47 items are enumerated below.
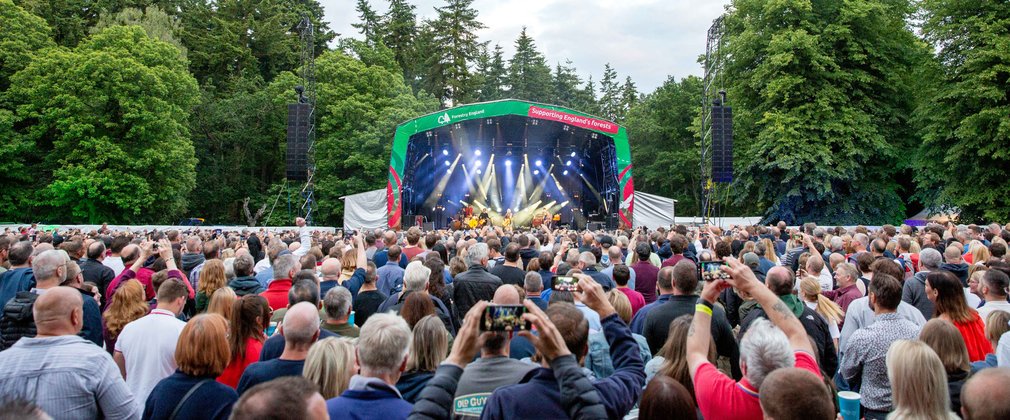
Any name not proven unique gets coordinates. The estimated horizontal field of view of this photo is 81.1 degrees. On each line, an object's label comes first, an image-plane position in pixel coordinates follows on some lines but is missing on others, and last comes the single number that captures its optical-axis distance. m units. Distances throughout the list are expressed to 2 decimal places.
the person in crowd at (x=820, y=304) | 4.42
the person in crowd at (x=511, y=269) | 5.83
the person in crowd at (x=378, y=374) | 2.21
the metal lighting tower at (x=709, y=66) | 18.98
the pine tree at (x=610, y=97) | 54.38
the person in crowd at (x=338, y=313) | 3.52
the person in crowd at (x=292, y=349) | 2.76
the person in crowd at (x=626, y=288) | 4.93
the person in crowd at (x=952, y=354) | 2.77
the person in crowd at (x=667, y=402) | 2.14
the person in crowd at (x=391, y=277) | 5.70
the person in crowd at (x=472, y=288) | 5.18
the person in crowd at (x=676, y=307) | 3.69
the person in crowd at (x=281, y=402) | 1.57
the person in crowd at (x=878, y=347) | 3.23
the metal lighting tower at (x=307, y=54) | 20.03
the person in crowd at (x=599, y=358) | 3.07
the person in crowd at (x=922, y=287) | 4.84
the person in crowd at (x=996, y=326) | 3.40
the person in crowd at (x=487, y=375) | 2.22
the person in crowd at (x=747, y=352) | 2.19
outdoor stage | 19.77
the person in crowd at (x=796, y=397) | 1.81
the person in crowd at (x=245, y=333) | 3.28
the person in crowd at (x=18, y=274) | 4.95
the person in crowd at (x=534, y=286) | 4.43
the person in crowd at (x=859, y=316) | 4.09
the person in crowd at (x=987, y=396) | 1.77
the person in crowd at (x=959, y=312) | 3.70
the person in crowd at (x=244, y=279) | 4.82
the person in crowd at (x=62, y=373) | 2.53
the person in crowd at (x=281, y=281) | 4.77
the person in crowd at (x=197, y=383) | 2.49
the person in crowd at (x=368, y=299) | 4.80
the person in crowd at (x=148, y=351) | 3.22
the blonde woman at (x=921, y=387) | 2.15
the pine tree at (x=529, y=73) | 50.44
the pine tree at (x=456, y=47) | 42.66
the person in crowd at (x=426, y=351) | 2.73
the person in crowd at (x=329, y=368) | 2.59
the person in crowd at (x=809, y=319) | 3.70
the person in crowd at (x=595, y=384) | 2.00
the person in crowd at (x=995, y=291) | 4.05
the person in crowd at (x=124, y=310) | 4.00
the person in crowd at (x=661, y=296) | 4.14
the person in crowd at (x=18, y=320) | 3.57
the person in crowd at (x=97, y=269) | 5.50
